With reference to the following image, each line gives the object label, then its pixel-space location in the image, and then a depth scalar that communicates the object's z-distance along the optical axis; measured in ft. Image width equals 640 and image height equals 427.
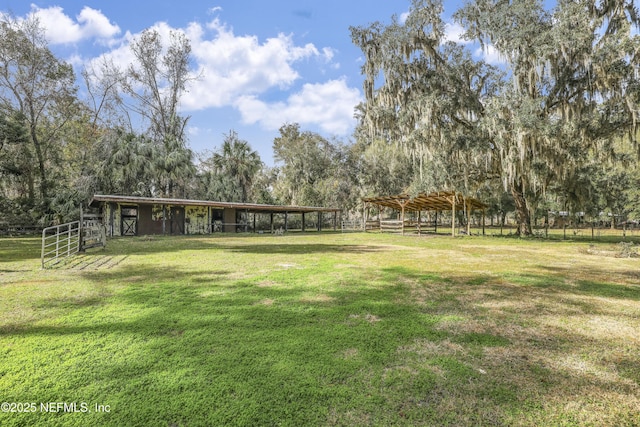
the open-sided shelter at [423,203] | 60.59
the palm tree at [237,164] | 93.09
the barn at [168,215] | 63.41
